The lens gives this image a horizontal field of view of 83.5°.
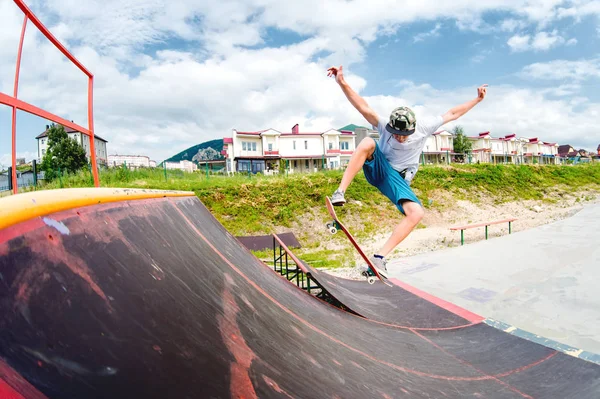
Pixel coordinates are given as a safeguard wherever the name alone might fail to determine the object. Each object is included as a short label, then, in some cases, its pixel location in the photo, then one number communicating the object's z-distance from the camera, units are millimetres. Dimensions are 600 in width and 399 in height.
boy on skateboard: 2723
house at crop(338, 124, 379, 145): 39850
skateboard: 2861
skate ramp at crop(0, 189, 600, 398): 671
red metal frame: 1897
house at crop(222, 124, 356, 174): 34094
